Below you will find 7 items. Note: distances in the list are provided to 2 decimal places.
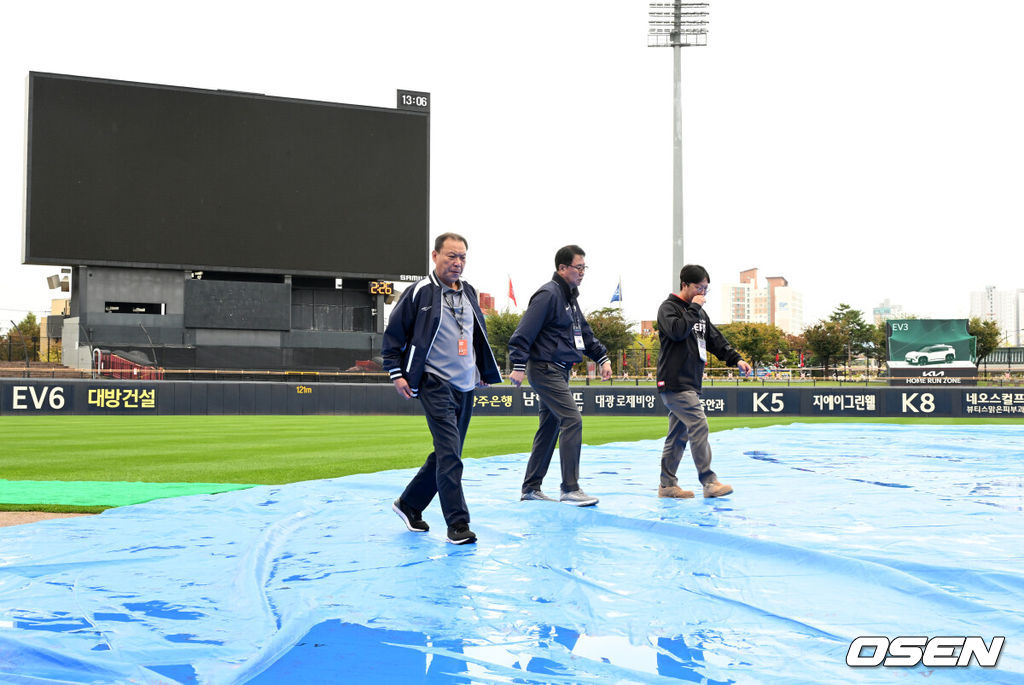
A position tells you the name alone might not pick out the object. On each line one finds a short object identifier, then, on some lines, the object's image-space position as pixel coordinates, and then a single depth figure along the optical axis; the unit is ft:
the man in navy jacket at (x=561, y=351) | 20.30
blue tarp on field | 9.43
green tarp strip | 22.61
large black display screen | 138.82
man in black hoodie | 21.42
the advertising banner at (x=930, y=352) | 120.26
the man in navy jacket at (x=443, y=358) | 16.47
